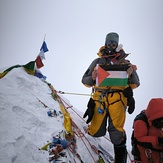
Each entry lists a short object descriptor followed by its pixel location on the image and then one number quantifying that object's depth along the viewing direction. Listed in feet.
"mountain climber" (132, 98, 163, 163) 10.51
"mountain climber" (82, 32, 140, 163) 11.81
